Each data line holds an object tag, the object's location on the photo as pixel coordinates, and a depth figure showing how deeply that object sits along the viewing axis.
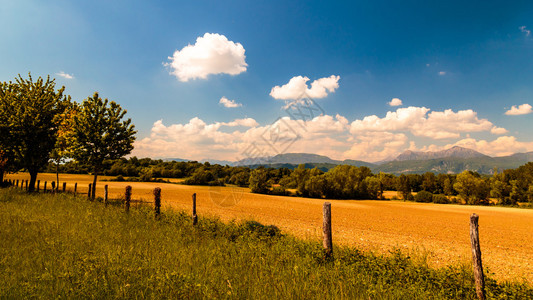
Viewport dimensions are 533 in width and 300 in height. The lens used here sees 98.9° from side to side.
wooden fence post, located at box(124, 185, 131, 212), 12.58
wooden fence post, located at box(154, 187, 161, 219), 11.57
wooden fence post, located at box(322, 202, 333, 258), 7.32
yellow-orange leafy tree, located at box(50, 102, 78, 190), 22.03
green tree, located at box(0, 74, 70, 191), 21.23
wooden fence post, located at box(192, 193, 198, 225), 10.20
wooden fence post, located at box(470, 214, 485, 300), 5.65
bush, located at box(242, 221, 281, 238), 9.01
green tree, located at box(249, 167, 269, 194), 66.72
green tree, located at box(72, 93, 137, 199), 21.92
